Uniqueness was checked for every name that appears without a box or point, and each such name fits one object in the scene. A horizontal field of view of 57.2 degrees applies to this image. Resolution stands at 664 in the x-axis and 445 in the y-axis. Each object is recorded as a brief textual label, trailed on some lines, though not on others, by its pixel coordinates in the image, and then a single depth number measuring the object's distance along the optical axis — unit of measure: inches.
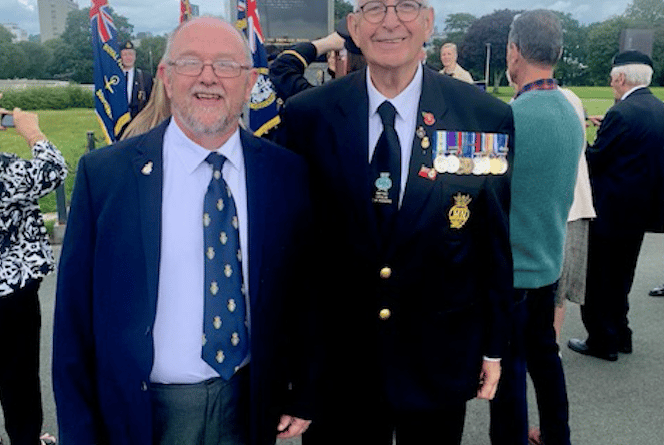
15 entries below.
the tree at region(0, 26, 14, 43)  3481.8
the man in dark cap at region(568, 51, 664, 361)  164.9
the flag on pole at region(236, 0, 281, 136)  214.1
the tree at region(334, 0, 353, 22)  1764.3
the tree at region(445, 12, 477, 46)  3628.0
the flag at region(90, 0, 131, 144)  307.1
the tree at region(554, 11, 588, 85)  3336.6
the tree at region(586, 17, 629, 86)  3208.7
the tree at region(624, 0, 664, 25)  3676.2
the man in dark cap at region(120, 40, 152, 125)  348.5
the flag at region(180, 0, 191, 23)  223.3
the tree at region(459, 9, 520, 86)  2967.5
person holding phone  103.1
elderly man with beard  66.8
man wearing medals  74.9
